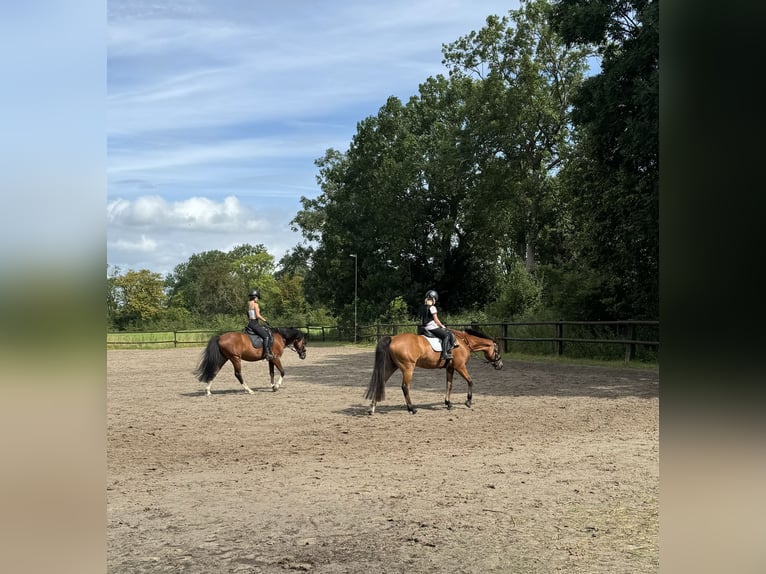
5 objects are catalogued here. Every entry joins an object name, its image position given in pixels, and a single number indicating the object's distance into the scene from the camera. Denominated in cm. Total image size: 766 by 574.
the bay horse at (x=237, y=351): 1387
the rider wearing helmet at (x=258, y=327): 1441
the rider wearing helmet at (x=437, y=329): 1127
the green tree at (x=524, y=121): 3616
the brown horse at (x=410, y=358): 1086
